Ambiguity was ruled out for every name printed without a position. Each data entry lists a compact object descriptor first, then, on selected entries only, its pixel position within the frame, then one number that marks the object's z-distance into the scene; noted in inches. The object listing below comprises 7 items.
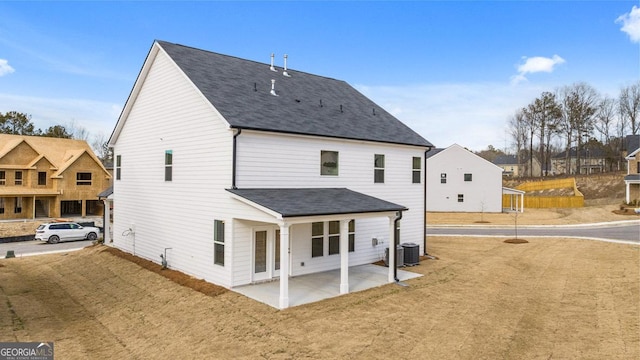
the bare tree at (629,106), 2664.9
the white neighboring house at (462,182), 1686.8
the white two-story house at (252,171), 521.3
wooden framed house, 1582.2
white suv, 1160.2
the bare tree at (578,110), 2522.1
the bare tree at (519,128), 2982.3
